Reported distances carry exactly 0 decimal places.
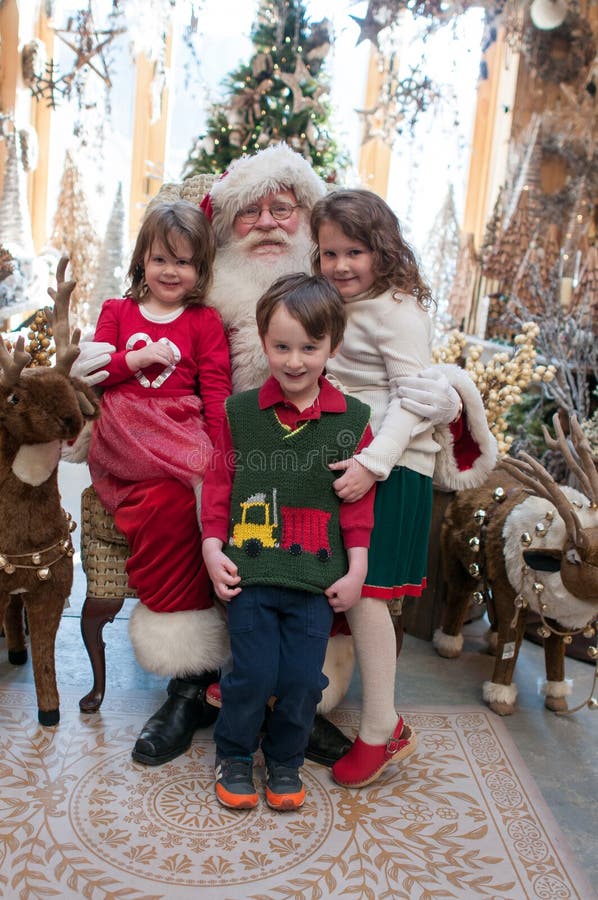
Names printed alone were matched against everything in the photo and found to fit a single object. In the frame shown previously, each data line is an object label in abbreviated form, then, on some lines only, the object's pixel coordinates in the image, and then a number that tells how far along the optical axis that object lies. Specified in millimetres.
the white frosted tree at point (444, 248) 6777
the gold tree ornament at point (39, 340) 2469
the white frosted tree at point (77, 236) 6676
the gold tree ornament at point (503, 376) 2789
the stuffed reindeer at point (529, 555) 2076
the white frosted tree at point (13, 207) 5955
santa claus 1942
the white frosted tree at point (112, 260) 6602
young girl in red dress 1956
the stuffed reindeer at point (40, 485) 1799
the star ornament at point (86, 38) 4602
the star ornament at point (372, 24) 4262
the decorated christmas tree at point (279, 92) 4074
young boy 1725
